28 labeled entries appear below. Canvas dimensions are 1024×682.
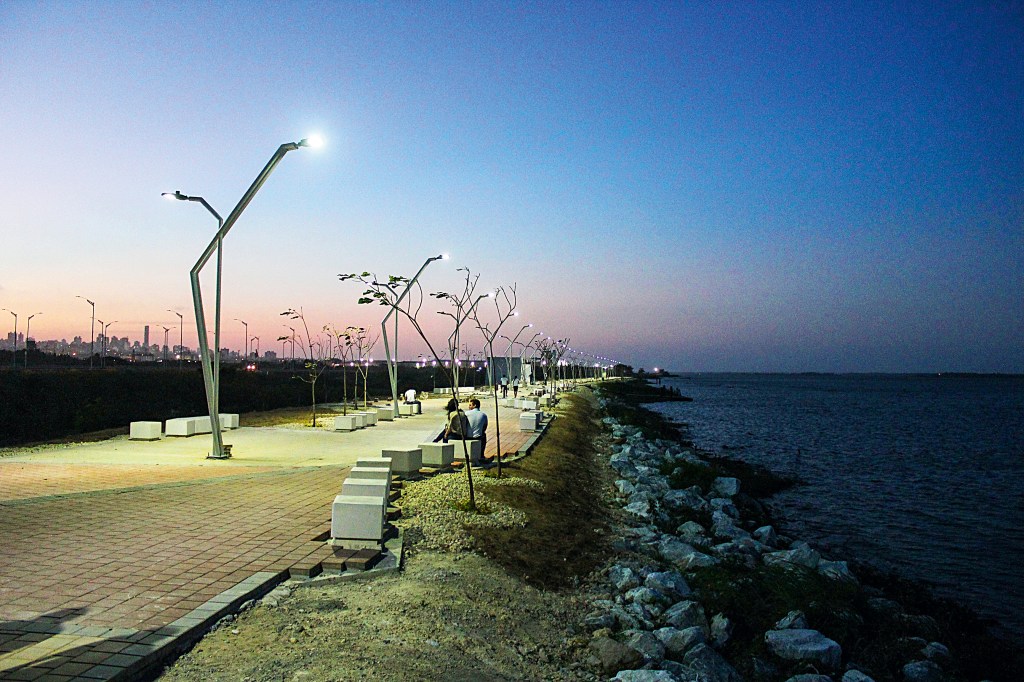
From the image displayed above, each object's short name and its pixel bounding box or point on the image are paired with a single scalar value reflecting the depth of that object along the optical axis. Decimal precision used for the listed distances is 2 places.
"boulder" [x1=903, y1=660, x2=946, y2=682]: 6.89
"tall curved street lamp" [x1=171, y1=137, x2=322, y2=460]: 13.75
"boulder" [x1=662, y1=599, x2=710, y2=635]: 6.90
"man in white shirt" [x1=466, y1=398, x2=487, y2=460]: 13.79
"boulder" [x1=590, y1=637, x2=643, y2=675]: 5.72
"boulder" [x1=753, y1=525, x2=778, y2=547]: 12.27
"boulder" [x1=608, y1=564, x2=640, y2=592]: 7.76
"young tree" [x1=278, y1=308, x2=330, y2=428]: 27.28
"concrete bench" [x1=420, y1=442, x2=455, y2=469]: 12.94
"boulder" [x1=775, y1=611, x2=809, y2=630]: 7.17
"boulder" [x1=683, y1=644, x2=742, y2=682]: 5.75
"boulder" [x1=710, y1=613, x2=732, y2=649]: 6.86
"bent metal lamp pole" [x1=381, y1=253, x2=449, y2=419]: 26.23
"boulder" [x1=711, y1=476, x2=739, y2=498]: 17.06
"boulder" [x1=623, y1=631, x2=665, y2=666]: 5.98
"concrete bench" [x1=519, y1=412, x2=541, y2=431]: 22.28
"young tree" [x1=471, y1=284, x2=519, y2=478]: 16.41
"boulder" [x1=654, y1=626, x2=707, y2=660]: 6.28
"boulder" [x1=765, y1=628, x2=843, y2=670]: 6.57
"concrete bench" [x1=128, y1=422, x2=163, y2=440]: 17.59
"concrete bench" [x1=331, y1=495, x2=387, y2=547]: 7.32
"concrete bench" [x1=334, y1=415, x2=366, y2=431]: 20.91
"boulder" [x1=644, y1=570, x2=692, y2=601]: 7.80
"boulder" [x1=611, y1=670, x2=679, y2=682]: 5.28
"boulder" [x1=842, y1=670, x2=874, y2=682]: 6.09
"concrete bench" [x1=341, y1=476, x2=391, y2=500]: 7.79
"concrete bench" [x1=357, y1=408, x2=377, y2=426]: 23.06
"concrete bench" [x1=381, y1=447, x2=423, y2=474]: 11.85
